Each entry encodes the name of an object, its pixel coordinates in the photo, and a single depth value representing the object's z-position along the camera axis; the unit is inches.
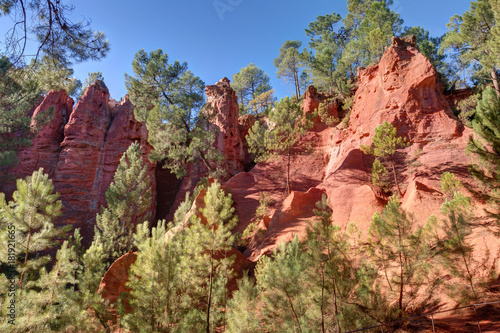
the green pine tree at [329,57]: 1011.9
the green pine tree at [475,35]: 711.7
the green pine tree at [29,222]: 256.8
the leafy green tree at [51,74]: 208.7
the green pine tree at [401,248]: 293.7
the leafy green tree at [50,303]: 216.3
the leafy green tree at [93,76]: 1244.2
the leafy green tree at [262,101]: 1450.5
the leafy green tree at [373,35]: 962.1
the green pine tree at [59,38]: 181.6
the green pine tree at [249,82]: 1619.1
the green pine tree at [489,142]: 292.8
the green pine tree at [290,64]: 1354.8
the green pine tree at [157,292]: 299.3
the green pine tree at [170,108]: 749.9
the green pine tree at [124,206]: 724.7
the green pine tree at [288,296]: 304.7
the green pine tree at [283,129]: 762.8
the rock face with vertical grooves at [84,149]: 906.1
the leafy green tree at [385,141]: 585.3
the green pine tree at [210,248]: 363.6
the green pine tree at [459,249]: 300.7
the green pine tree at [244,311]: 303.1
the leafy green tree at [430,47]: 1035.3
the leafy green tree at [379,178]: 611.8
